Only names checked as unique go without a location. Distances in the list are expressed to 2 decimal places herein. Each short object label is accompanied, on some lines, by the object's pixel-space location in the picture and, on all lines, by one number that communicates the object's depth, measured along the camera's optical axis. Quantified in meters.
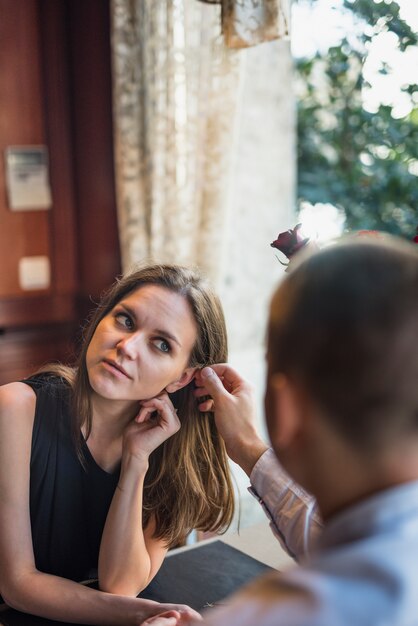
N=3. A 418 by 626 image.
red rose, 1.29
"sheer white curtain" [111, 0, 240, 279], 2.88
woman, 1.42
